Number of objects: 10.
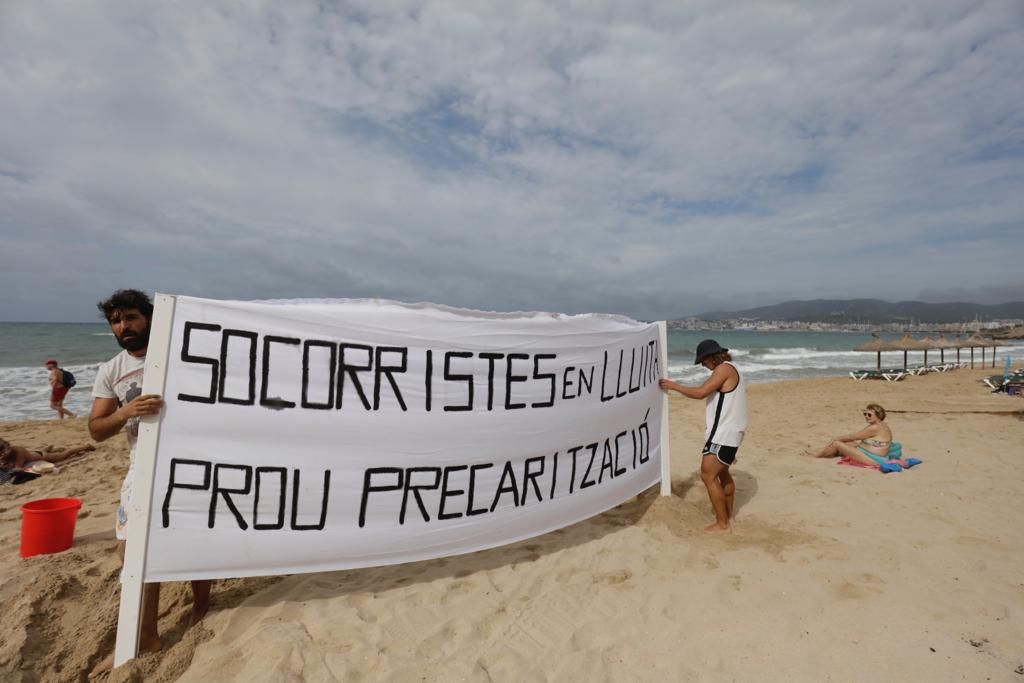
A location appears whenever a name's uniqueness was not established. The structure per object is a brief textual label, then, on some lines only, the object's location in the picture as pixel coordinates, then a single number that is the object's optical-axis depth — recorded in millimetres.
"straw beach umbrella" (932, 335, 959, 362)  29016
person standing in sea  12016
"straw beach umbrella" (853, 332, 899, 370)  28648
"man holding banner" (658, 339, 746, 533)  4348
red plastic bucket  3852
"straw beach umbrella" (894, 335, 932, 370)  28219
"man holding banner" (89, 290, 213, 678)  2701
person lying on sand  6617
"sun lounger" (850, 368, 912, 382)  21828
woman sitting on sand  6766
